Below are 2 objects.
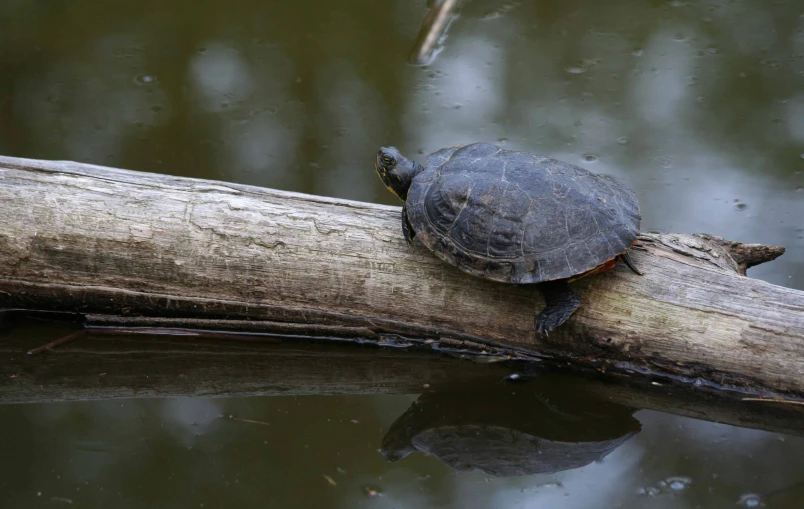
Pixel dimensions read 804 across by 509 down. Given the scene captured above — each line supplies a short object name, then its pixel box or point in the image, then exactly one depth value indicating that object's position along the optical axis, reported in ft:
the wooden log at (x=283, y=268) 21.08
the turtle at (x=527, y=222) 19.94
